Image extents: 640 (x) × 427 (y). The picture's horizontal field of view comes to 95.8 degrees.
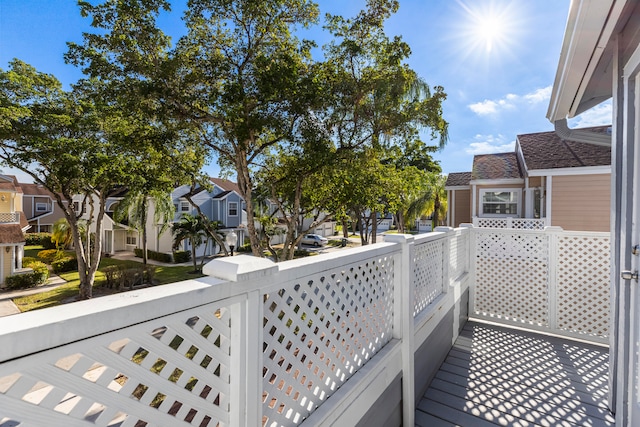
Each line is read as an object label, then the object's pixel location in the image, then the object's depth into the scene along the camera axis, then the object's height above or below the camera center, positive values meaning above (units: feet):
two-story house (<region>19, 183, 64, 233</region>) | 83.76 -0.10
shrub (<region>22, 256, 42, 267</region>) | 50.70 -9.75
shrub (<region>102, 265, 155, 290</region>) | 39.27 -9.41
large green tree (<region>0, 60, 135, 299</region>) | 26.66 +7.29
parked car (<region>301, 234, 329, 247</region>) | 74.69 -7.86
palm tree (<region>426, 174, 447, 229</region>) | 59.50 +2.71
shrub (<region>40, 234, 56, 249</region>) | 70.09 -8.39
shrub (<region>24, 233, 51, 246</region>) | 74.08 -7.71
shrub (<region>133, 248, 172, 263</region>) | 57.98 -9.52
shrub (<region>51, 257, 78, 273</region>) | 50.46 -9.88
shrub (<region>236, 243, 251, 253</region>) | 67.67 -9.00
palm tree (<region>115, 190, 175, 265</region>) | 51.16 -0.30
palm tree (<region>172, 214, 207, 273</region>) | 49.75 -3.76
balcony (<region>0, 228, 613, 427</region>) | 2.56 -2.48
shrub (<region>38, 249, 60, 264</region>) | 56.90 -9.38
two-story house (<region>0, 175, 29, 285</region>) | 41.19 -4.75
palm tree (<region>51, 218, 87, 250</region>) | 57.52 -4.87
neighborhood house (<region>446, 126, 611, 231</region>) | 29.94 +3.32
